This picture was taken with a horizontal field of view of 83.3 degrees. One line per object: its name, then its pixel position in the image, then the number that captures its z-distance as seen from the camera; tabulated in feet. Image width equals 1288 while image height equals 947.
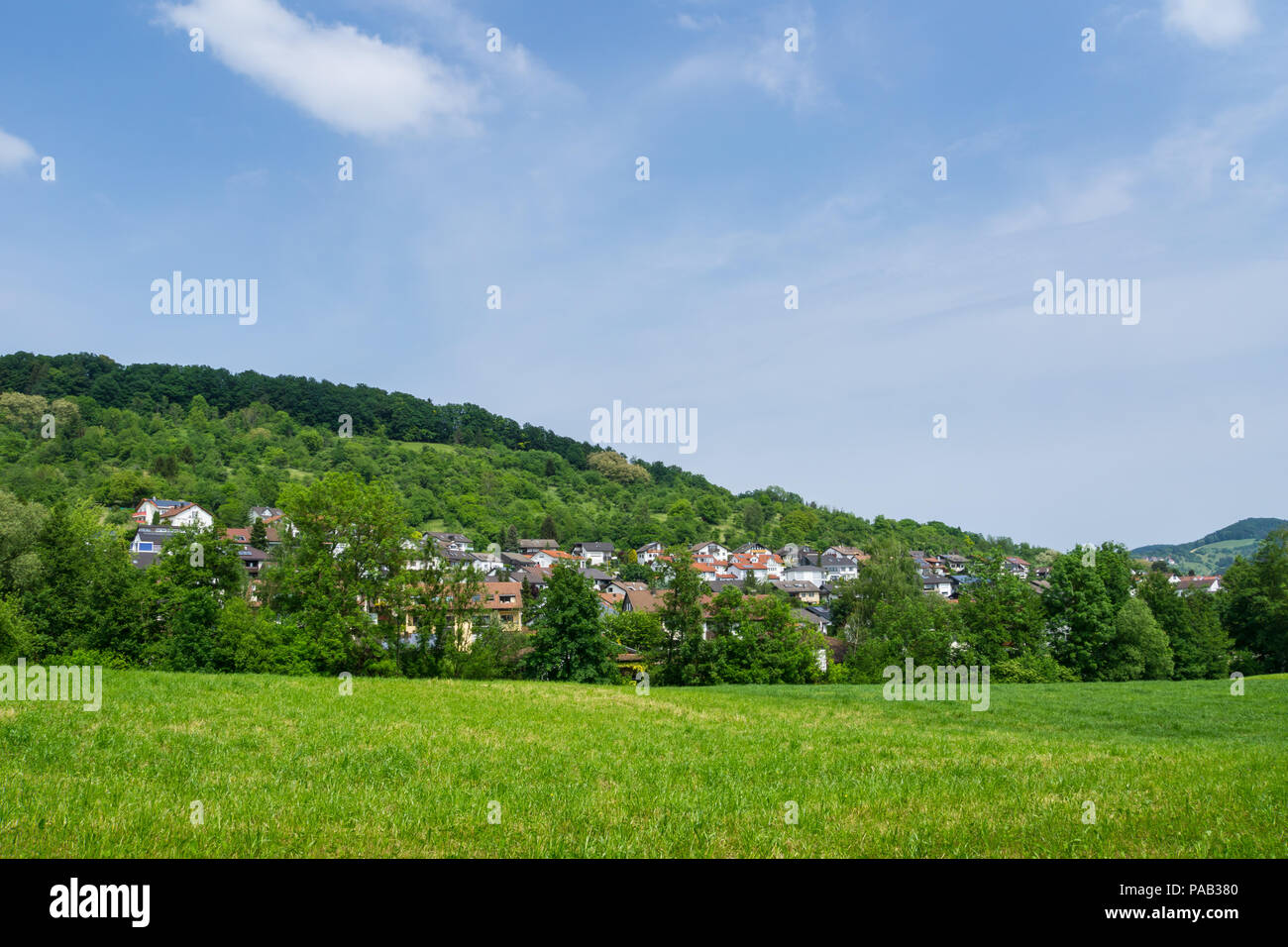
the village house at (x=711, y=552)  591.78
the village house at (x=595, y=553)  565.12
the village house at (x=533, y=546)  552.41
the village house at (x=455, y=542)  451.77
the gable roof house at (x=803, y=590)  448.90
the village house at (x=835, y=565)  600.39
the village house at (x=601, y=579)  446.60
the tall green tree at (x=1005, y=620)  212.23
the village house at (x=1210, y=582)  571.52
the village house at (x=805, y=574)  582.35
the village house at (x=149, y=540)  394.73
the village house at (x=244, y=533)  402.66
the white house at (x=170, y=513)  438.40
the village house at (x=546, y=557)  510.58
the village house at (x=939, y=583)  536.17
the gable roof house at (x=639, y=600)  307.11
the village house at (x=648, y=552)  577.84
